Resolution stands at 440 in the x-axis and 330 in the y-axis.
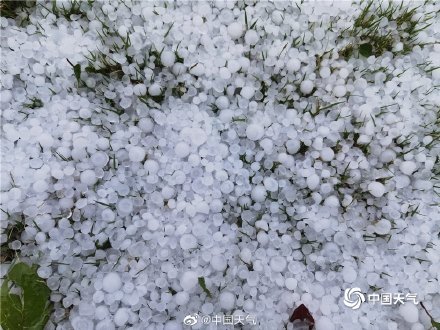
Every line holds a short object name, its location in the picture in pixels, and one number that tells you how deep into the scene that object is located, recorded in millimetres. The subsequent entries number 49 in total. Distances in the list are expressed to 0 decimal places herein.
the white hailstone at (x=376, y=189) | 273
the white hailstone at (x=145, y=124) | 280
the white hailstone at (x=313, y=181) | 274
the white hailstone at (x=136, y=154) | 270
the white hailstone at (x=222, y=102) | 287
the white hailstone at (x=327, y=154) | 279
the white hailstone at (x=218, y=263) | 257
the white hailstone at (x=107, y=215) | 262
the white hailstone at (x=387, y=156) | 282
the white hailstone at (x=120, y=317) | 245
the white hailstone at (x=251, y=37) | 297
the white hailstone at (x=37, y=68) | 288
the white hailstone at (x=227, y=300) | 252
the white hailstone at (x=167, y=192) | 269
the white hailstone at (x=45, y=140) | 272
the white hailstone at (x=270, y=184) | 274
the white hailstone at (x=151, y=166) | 271
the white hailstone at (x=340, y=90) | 291
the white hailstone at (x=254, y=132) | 277
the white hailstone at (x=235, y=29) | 299
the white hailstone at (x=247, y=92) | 289
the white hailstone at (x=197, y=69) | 291
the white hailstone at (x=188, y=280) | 251
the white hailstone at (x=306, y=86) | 288
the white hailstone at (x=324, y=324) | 249
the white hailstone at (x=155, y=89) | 283
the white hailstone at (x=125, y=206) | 264
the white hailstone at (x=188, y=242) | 259
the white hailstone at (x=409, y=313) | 253
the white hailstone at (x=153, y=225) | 262
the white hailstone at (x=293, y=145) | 279
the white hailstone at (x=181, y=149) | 274
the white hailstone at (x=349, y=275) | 260
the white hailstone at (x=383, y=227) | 269
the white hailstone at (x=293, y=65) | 292
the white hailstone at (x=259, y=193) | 271
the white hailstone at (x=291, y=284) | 258
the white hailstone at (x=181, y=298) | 250
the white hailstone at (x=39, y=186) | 264
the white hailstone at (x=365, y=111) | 287
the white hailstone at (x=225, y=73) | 291
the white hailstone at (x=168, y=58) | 289
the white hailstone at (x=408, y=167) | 278
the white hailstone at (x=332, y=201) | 272
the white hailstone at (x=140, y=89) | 285
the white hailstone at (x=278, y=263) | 260
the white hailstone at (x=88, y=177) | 265
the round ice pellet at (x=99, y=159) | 270
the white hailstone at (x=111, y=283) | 250
